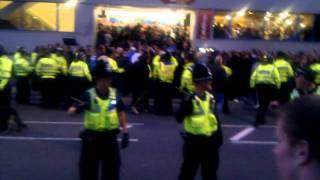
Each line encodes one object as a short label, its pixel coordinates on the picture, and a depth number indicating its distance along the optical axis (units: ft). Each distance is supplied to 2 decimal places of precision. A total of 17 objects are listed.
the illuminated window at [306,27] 85.87
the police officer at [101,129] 20.57
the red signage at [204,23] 80.33
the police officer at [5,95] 37.17
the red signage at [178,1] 79.10
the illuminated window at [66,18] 77.77
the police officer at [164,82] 46.77
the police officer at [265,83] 42.19
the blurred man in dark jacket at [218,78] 44.52
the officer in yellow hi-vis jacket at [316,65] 43.11
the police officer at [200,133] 20.76
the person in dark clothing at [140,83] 48.55
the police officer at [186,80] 42.33
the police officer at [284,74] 46.06
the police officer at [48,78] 48.24
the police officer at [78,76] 46.65
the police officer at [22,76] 50.37
